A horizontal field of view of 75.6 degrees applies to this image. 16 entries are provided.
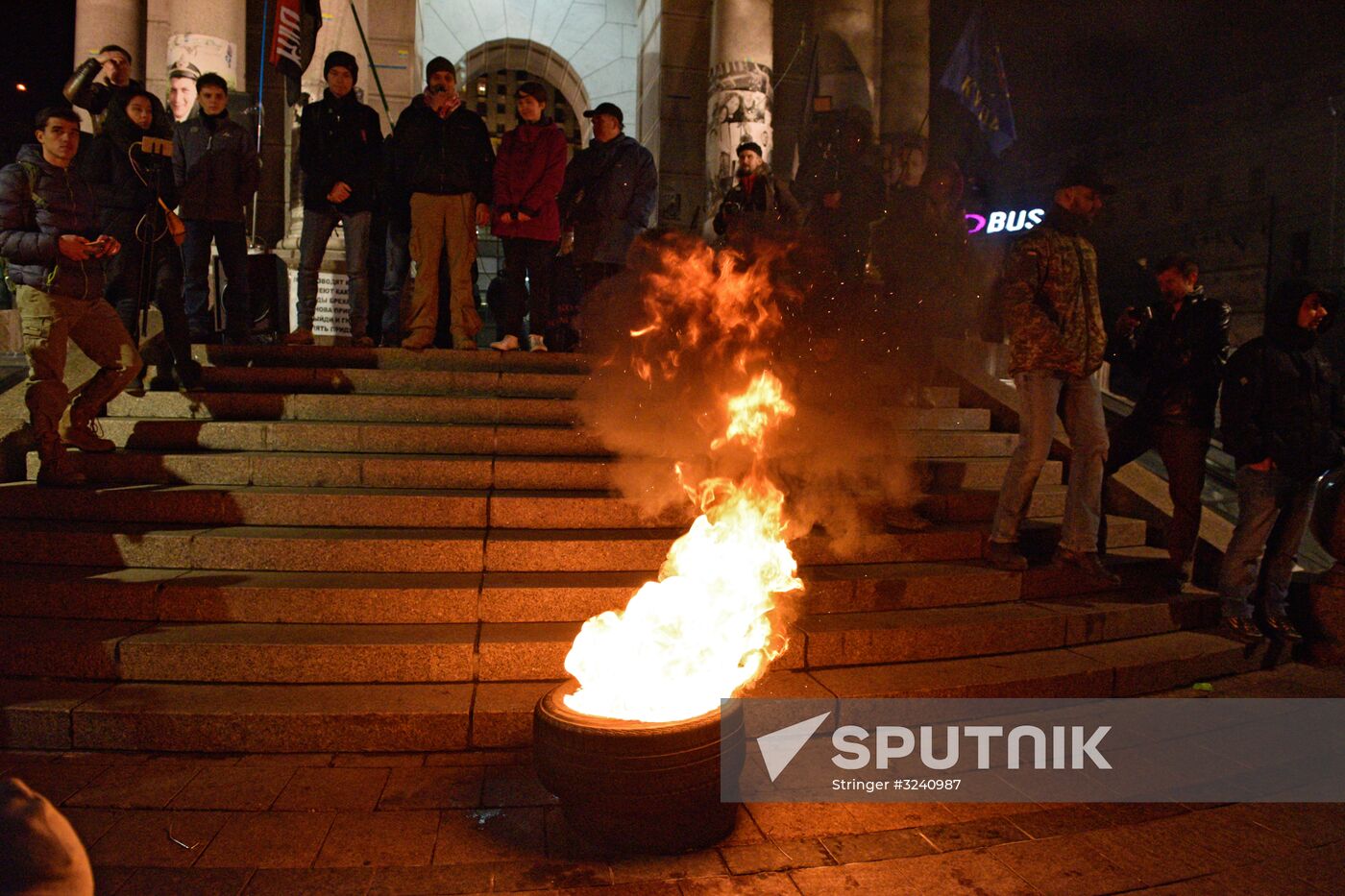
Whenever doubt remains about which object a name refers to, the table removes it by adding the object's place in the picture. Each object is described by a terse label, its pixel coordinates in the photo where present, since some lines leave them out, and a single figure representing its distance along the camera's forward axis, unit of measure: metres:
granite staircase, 3.89
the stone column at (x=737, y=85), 12.37
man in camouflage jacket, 5.31
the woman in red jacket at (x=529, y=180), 7.80
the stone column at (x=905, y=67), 14.58
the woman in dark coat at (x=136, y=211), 6.75
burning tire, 2.87
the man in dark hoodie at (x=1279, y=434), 5.29
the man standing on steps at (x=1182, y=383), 5.83
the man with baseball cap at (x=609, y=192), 8.22
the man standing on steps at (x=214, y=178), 7.17
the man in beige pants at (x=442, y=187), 7.55
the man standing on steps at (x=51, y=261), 5.25
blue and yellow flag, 10.70
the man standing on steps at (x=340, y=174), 7.77
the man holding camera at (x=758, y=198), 8.00
